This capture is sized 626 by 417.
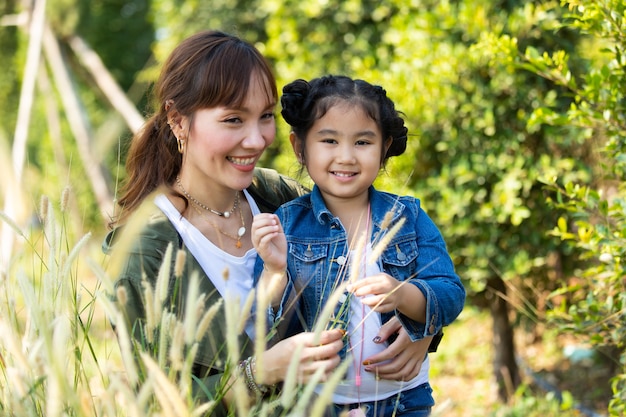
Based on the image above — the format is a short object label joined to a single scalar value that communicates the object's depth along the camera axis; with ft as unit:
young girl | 7.60
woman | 7.91
